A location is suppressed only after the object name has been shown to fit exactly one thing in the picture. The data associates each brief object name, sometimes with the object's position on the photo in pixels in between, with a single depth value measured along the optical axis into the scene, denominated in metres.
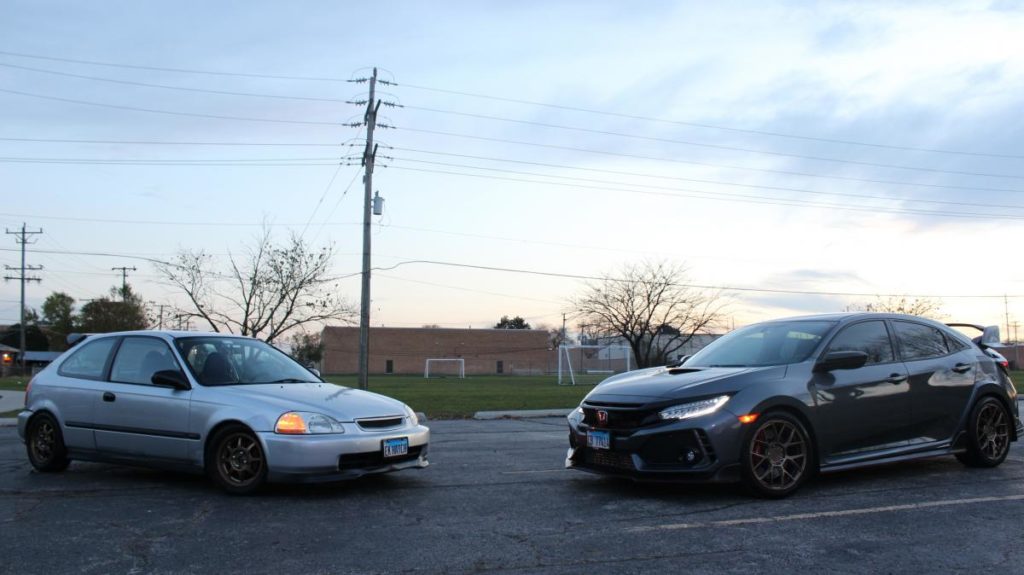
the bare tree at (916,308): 73.06
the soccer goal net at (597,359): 89.56
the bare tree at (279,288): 34.25
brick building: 91.25
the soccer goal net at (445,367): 94.44
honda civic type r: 6.21
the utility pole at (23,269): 69.69
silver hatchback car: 6.58
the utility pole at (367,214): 23.86
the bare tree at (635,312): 58.69
